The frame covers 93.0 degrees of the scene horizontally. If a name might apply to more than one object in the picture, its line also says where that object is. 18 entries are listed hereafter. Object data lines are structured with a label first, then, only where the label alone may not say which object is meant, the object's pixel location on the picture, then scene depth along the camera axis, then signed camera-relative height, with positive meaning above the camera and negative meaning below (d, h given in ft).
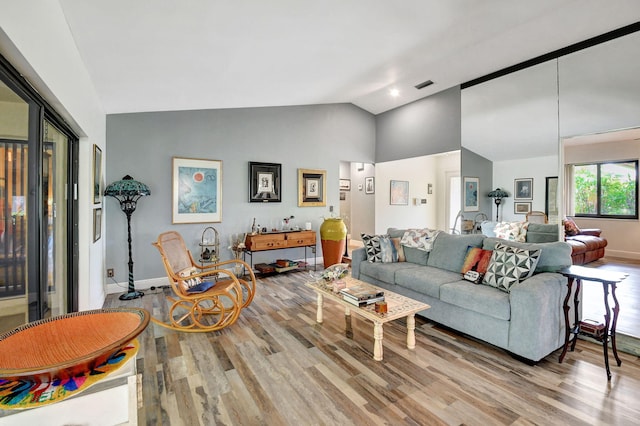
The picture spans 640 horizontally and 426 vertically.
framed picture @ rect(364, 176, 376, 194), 22.59 +2.02
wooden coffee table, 8.05 -2.75
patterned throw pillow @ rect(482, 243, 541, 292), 8.82 -1.63
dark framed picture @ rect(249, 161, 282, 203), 17.01 +1.70
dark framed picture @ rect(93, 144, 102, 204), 10.17 +1.35
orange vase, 18.02 -1.60
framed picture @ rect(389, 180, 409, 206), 23.15 +1.48
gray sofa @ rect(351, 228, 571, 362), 7.82 -2.51
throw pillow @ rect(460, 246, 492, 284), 9.78 -1.70
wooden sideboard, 15.92 -1.59
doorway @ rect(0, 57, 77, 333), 4.40 +0.14
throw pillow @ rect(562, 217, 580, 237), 10.80 -0.54
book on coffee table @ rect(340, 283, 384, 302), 8.90 -2.45
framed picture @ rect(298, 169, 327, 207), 18.83 +1.56
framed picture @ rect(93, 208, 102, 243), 10.37 -0.43
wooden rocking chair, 9.84 -2.65
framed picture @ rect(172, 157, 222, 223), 14.87 +1.09
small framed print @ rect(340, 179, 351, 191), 26.55 +2.38
